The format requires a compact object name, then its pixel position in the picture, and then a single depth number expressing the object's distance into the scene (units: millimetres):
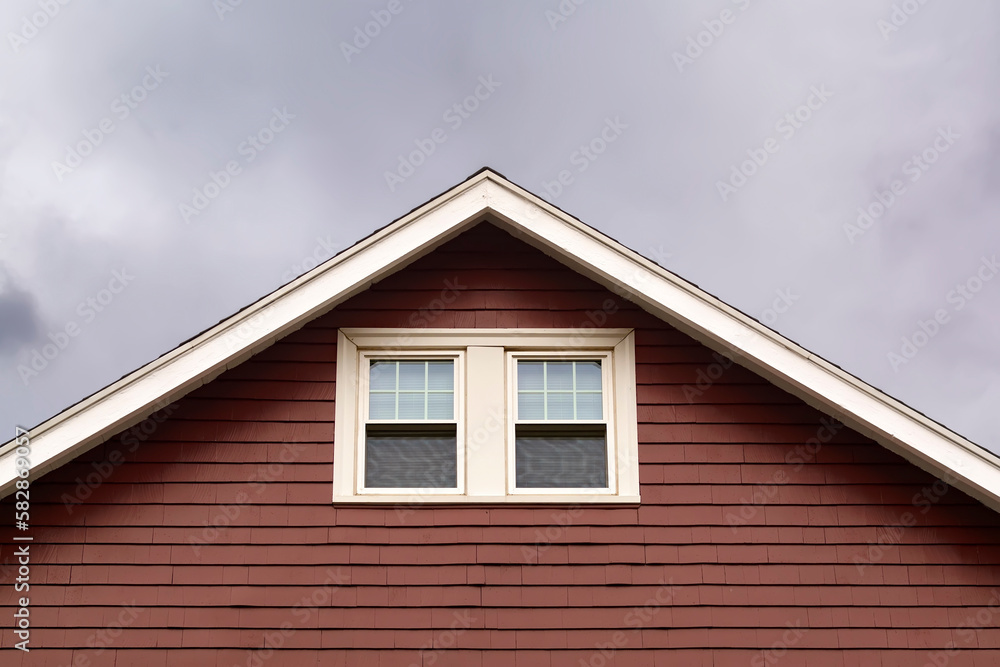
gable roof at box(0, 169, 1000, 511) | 7637
